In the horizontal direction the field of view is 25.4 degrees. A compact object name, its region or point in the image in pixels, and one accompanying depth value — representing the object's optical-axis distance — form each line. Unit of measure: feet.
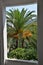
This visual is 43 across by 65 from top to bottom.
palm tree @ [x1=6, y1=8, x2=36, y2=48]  8.81
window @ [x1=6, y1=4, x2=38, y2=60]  8.54
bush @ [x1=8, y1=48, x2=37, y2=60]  8.55
